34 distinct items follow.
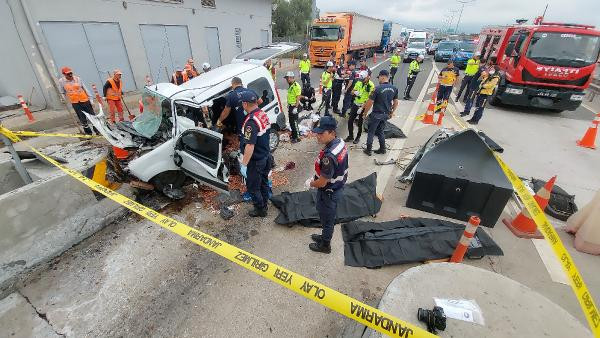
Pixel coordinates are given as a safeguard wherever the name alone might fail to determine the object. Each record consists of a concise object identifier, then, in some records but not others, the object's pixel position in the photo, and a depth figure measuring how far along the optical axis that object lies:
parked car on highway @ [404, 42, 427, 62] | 24.72
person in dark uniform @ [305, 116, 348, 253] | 3.28
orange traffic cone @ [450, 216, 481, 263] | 3.36
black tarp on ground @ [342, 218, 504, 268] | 3.97
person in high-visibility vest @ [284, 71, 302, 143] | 7.62
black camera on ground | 2.32
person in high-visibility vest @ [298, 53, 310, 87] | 12.95
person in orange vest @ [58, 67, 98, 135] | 7.46
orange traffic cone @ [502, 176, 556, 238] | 4.50
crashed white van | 4.60
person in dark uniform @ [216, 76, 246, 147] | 5.41
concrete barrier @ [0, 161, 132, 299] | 3.59
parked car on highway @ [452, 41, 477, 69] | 21.74
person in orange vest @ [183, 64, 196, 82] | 10.02
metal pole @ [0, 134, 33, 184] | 4.00
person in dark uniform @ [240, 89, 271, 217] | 4.06
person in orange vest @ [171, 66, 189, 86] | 9.50
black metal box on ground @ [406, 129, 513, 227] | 4.52
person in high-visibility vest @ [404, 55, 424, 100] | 12.33
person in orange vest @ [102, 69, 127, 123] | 8.06
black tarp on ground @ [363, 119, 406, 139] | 8.46
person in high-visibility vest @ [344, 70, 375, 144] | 7.70
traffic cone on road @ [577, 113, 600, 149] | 8.13
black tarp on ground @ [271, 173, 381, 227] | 4.70
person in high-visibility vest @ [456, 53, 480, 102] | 11.46
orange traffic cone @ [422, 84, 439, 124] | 9.81
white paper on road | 2.46
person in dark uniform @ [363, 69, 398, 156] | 6.47
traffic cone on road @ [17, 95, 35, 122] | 8.93
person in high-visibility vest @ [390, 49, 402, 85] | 14.29
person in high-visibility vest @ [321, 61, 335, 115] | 9.68
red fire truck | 9.78
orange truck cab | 19.83
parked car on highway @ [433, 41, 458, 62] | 25.81
